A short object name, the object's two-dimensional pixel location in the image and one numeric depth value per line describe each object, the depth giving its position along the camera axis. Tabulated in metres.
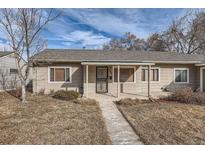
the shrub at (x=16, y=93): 10.44
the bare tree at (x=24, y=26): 8.22
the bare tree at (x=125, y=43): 29.96
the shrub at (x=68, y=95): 9.34
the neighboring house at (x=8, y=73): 13.45
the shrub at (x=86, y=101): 8.27
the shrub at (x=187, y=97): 8.26
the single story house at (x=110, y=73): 11.24
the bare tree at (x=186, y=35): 22.71
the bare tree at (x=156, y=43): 26.36
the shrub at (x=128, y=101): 8.18
